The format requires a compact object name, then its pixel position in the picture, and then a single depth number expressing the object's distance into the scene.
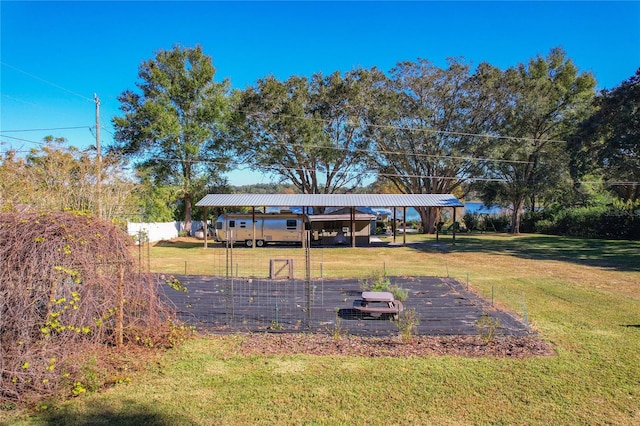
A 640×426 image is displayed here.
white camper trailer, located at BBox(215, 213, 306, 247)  23.62
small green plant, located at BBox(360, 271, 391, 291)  8.69
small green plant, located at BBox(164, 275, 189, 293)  5.79
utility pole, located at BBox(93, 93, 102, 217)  17.17
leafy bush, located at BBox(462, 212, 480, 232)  40.22
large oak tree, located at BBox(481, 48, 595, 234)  30.75
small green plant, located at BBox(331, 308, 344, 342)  6.05
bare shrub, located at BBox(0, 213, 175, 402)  4.06
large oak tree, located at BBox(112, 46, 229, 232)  30.11
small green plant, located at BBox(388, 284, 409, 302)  8.25
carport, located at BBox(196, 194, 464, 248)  23.19
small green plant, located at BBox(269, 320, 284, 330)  6.66
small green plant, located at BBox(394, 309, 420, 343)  5.97
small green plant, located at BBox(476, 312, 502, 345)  5.96
